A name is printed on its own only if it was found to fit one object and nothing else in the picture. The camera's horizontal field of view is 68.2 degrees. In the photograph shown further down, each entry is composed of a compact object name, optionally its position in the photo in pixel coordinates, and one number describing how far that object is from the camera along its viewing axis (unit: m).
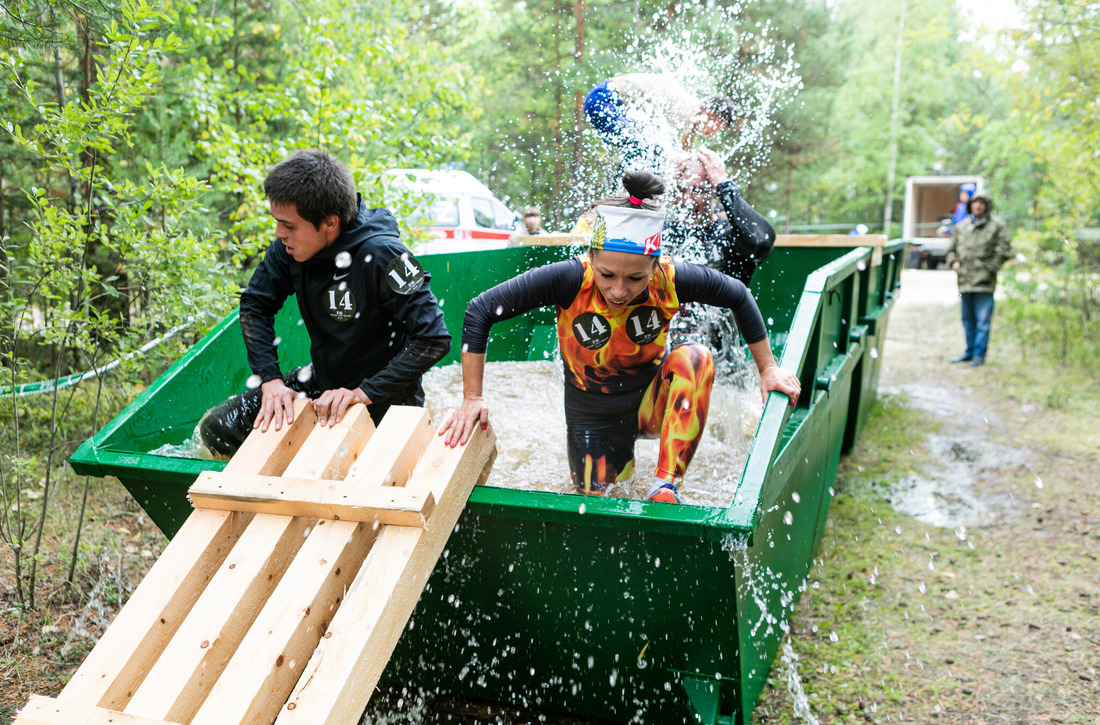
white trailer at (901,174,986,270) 27.68
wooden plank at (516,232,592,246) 5.55
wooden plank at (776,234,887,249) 5.47
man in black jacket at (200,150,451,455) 2.59
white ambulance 10.21
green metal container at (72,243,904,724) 2.05
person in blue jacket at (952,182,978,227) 15.26
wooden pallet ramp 1.67
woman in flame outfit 2.54
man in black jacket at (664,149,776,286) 3.69
